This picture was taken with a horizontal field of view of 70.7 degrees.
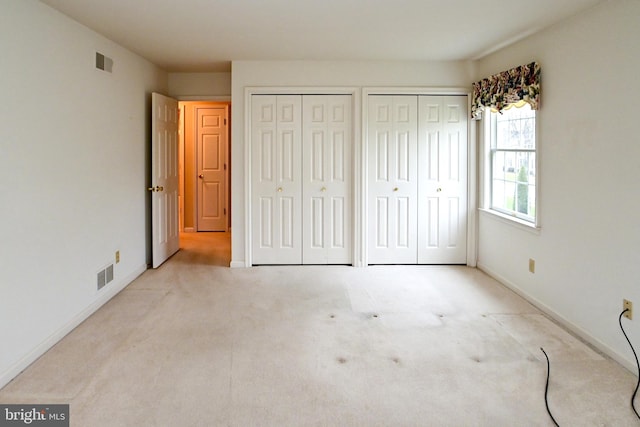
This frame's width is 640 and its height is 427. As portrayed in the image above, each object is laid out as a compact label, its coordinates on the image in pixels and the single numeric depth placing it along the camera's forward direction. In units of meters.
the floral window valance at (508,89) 3.72
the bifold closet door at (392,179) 5.12
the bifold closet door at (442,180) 5.12
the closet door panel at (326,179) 5.13
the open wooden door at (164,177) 4.98
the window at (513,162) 4.04
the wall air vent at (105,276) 3.85
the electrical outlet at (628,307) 2.75
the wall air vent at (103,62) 3.79
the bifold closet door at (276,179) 5.11
